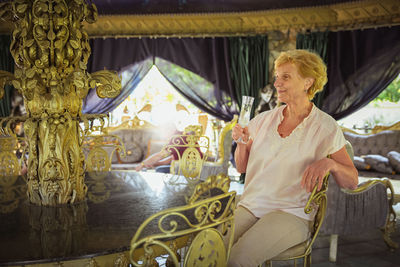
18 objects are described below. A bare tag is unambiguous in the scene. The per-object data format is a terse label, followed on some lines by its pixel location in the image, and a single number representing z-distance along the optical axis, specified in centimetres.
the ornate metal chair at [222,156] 466
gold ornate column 138
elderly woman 158
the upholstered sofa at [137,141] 580
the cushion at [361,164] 515
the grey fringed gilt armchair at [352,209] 287
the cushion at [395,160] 485
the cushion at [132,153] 577
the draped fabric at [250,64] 603
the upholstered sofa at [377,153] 494
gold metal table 100
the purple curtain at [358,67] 534
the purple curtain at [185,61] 614
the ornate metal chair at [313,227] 165
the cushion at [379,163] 495
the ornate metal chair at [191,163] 265
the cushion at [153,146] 591
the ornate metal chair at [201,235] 94
